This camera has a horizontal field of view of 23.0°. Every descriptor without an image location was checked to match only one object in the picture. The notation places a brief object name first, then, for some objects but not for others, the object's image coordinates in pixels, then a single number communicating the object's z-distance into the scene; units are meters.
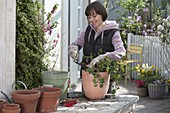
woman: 3.97
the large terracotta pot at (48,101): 3.29
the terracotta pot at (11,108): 2.93
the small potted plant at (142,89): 8.27
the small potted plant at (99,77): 3.67
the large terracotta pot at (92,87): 3.74
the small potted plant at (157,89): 8.02
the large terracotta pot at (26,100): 3.07
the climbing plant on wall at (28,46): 3.92
